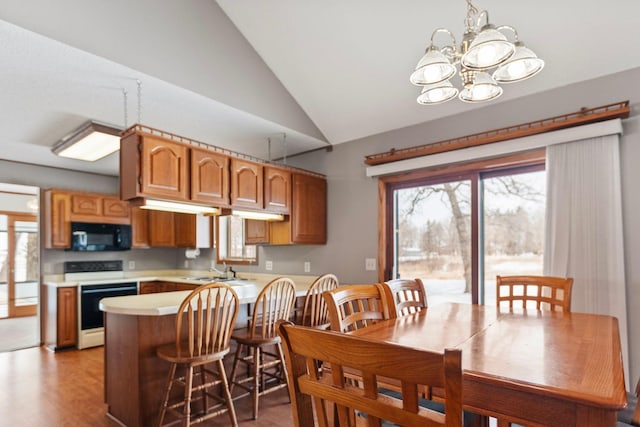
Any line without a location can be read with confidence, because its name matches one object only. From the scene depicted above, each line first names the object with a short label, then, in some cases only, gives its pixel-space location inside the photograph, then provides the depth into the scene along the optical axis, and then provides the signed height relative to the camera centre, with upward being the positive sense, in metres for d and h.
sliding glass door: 2.78 -0.05
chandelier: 1.43 +0.70
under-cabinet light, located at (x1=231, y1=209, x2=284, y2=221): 3.41 +0.08
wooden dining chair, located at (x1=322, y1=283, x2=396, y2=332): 1.52 -0.41
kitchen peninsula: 2.25 -0.88
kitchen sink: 4.52 -0.75
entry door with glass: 5.64 -0.50
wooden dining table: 0.90 -0.47
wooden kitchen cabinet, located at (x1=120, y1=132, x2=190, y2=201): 2.57 +0.43
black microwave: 4.71 -0.18
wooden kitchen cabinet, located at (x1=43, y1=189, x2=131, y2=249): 4.55 +0.17
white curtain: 2.23 -0.03
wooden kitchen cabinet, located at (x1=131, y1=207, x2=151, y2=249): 5.35 -0.08
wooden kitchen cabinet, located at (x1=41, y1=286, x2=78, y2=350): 4.30 -1.16
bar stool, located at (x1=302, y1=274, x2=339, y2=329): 2.79 -0.68
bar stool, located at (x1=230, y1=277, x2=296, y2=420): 2.52 -0.85
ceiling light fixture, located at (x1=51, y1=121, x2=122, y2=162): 3.20 +0.82
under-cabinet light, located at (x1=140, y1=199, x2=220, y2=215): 2.75 +0.14
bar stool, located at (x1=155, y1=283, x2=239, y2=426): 2.13 -0.81
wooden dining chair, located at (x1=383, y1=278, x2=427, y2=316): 1.96 -0.43
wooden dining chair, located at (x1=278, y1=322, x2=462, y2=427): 0.67 -0.34
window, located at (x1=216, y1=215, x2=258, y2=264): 5.08 -0.25
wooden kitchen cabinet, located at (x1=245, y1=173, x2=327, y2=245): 3.79 +0.04
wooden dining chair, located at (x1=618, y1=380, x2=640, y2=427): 1.19 -0.77
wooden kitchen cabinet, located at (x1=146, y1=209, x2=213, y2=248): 5.30 -0.10
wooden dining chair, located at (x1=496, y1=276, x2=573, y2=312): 2.10 -0.45
